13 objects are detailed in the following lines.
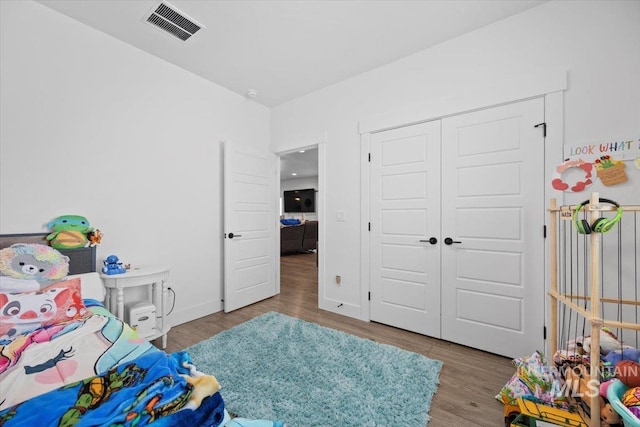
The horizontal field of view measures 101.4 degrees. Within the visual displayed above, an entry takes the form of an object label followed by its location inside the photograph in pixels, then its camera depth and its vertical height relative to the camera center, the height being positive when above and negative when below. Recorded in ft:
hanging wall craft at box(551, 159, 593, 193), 5.26 +0.74
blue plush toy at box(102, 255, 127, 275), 7.07 -1.50
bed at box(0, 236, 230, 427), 2.74 -2.14
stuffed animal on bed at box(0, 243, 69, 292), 5.34 -1.22
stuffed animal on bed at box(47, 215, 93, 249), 6.56 -0.52
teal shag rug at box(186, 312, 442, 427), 5.02 -3.85
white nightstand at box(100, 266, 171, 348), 6.93 -2.15
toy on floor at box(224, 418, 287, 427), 2.90 -2.39
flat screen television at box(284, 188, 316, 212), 32.96 +1.50
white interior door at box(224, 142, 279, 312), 10.37 -0.65
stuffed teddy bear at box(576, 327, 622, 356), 4.82 -2.43
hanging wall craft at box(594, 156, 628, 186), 5.55 +0.90
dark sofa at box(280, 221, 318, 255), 23.26 -2.38
